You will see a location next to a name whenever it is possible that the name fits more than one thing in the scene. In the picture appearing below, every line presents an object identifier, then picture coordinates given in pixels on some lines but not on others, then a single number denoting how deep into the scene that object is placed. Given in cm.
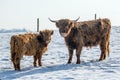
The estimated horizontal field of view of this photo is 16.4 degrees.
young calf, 1204
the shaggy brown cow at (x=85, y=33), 1302
